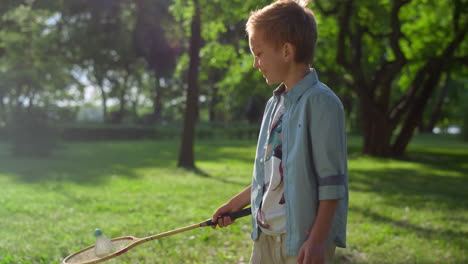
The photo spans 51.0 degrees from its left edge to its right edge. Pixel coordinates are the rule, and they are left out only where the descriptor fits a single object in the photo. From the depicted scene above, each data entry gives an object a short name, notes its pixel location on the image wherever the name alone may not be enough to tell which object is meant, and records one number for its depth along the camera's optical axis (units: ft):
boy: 6.86
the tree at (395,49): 56.75
